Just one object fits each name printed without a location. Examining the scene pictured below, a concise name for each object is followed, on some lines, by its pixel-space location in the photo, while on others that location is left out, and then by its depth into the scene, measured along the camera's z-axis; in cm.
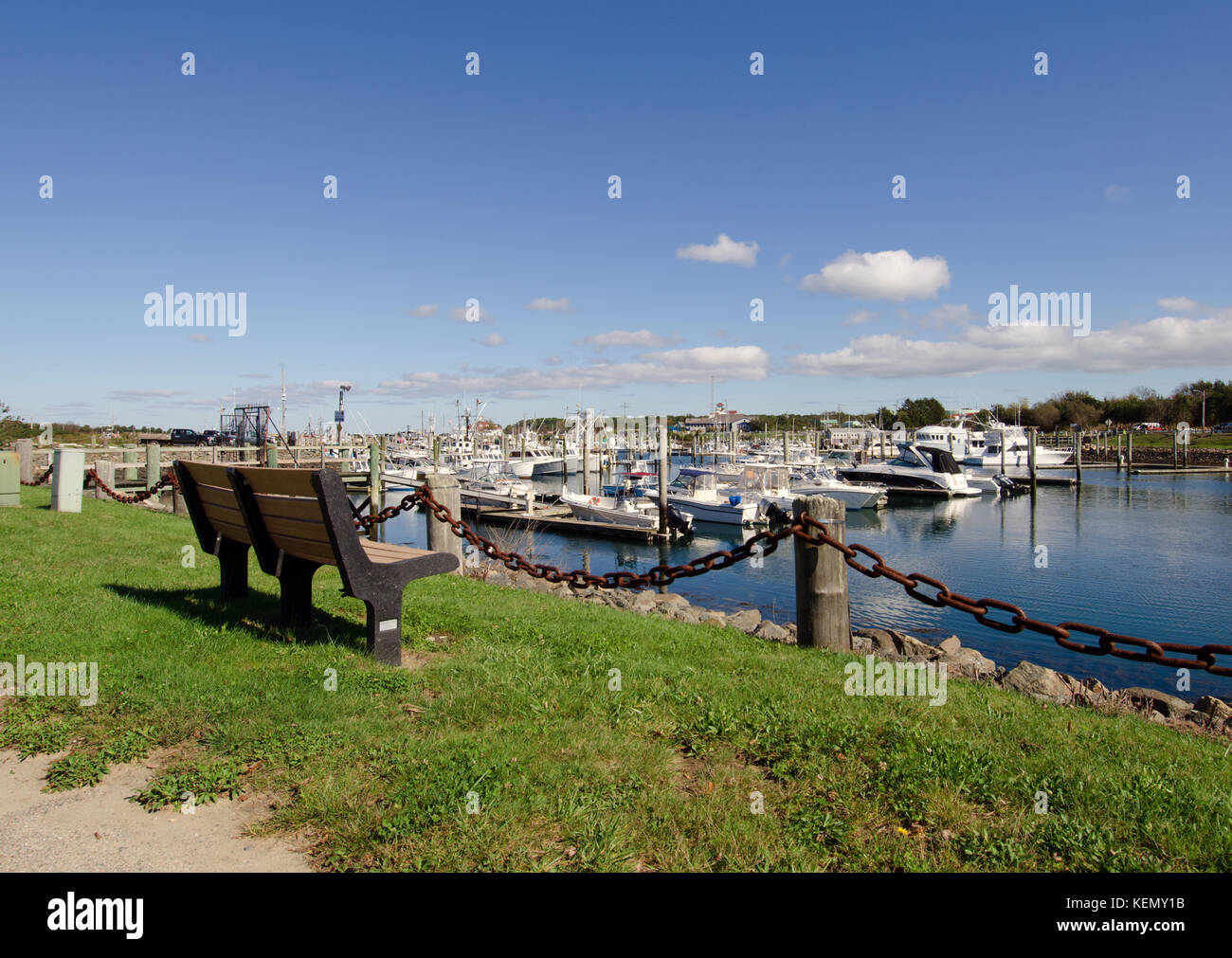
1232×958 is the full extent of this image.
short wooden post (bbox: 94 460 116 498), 1853
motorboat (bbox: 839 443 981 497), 5084
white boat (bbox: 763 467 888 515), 4081
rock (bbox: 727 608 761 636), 1132
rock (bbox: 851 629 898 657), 1037
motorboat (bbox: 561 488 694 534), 3309
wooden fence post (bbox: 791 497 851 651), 534
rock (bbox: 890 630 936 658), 1085
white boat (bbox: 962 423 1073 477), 6450
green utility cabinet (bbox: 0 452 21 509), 1202
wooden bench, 425
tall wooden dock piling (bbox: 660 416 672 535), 3187
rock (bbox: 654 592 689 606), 1286
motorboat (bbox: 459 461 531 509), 3828
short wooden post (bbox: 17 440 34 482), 1745
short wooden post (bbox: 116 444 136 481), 2500
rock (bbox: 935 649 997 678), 895
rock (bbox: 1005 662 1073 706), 788
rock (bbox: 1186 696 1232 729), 765
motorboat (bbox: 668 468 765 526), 3566
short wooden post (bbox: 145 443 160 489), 1745
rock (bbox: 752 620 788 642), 968
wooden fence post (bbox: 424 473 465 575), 766
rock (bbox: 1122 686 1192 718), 809
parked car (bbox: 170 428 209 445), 5088
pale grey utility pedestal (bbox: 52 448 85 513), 1198
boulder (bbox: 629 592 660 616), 1163
